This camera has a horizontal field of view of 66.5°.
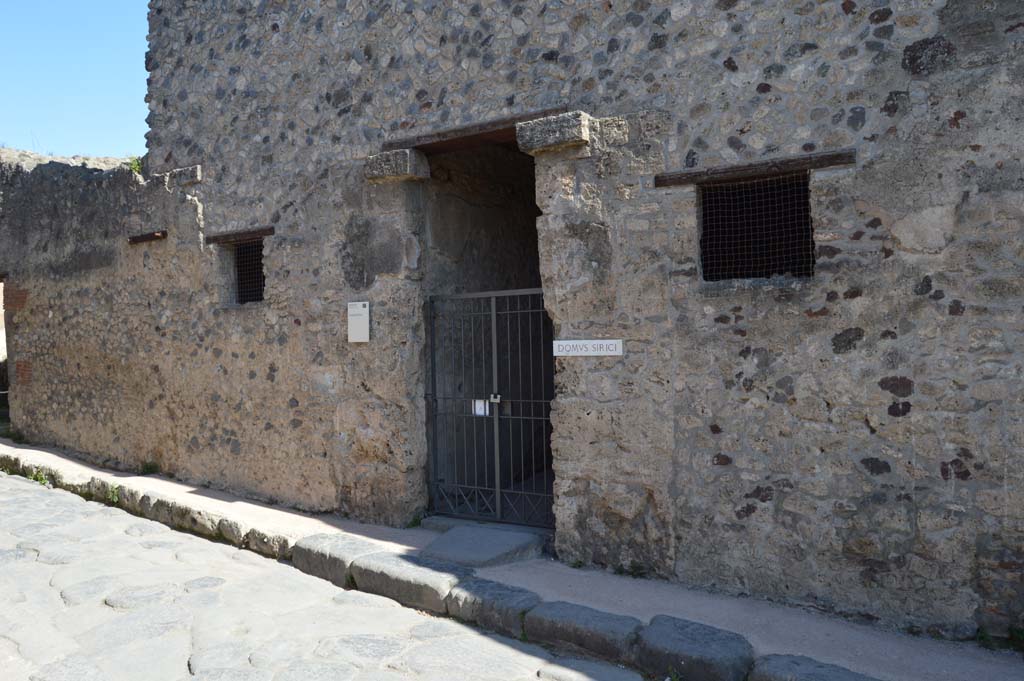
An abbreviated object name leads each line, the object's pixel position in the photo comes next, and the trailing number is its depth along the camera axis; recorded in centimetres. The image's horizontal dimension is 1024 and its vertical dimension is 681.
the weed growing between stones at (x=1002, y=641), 372
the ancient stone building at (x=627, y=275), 396
